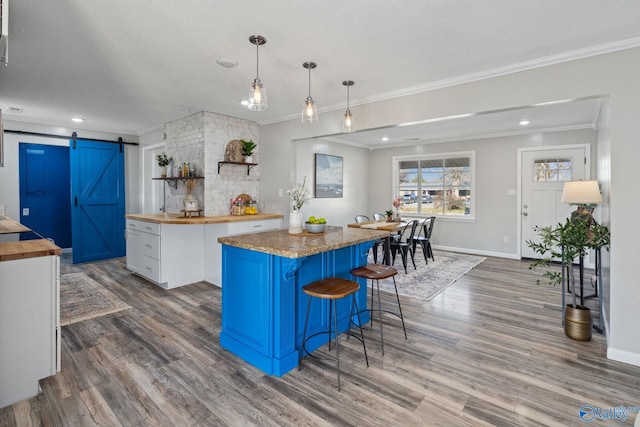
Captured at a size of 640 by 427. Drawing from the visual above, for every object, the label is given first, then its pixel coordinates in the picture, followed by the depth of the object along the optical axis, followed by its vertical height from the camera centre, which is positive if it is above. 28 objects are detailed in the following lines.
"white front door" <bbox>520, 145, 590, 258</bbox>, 5.64 +0.49
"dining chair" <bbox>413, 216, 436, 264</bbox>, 5.78 -0.59
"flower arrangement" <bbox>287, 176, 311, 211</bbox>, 2.77 +0.11
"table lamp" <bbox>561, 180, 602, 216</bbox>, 3.01 +0.15
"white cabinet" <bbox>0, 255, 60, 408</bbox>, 1.99 -0.73
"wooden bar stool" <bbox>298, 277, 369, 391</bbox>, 2.20 -0.56
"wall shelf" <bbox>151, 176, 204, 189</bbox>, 4.68 +0.46
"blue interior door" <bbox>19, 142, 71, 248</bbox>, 5.73 +0.36
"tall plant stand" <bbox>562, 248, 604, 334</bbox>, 3.06 -0.81
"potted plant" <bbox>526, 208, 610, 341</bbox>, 2.80 -0.32
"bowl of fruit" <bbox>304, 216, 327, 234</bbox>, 2.91 -0.15
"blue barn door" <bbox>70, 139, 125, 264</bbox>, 5.63 +0.19
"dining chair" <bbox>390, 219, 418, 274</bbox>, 5.26 -0.60
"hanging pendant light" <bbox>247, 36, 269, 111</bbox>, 2.40 +0.84
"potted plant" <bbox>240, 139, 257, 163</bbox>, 4.93 +0.95
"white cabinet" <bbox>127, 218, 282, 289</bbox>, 4.28 -0.54
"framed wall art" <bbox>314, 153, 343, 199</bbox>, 6.57 +0.69
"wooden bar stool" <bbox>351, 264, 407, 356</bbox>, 2.58 -0.51
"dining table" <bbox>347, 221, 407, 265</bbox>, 5.03 -0.29
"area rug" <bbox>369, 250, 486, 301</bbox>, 4.28 -1.01
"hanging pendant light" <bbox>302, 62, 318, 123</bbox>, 2.81 +0.86
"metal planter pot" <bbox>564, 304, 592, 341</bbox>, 2.86 -1.01
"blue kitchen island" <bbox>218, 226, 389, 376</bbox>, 2.34 -0.62
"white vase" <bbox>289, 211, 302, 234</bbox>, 2.85 -0.11
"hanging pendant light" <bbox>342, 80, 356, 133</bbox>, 3.26 +0.89
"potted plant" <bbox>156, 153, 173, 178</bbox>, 5.10 +0.76
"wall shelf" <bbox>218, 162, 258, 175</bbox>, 4.73 +0.69
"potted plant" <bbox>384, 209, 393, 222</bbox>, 5.89 -0.11
